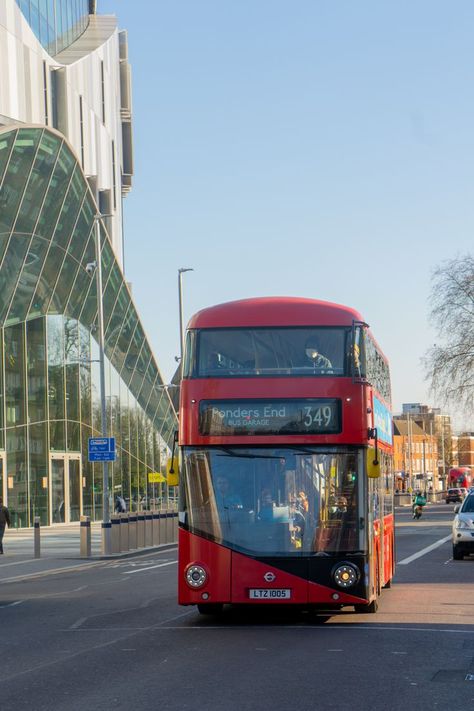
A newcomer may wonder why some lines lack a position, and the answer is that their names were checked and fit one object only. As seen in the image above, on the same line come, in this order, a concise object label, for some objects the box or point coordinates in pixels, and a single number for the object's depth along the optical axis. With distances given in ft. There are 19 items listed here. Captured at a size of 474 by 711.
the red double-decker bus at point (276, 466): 46.91
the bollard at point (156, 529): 132.05
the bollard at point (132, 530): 121.49
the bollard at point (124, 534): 118.52
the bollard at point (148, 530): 128.67
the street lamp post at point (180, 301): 168.32
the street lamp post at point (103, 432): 112.88
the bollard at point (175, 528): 144.46
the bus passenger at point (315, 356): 48.34
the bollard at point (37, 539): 108.14
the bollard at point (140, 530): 125.04
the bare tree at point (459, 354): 195.72
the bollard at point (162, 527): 135.37
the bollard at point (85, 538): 108.27
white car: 94.63
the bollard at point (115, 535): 115.65
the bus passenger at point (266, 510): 47.11
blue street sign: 114.62
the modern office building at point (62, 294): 148.15
